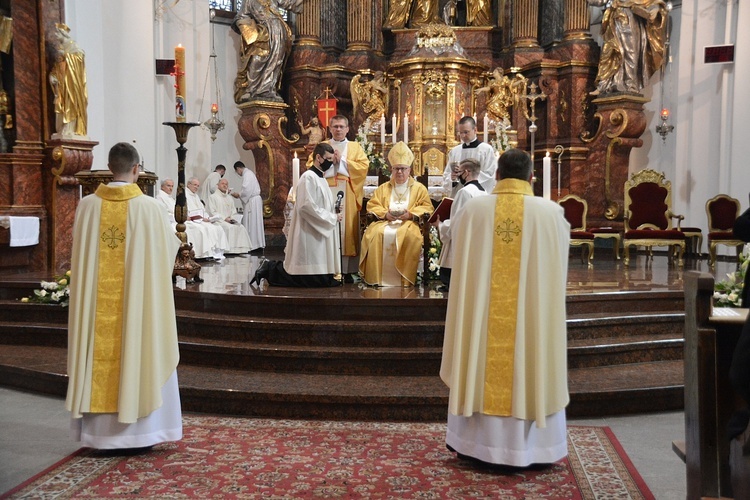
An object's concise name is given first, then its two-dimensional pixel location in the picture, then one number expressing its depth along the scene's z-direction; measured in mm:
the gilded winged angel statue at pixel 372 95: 14016
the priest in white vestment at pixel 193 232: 11484
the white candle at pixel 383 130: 12031
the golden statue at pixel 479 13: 14656
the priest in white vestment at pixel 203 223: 12062
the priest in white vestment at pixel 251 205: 13930
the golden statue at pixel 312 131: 13733
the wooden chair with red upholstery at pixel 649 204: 11594
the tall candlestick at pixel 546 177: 6071
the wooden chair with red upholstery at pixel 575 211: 11992
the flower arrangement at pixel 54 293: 7504
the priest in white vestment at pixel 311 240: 7488
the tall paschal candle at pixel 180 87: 7610
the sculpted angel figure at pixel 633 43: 13234
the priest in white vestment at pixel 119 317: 4402
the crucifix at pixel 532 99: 13523
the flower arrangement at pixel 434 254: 8344
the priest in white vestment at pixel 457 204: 6895
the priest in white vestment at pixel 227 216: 13338
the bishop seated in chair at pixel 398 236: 7902
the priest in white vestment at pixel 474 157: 8336
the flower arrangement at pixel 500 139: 12446
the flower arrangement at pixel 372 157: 10762
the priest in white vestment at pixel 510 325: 4141
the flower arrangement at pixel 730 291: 6447
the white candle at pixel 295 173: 8031
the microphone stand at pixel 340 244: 7879
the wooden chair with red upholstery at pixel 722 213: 11086
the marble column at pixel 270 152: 14523
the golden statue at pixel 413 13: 14539
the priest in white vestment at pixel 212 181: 13648
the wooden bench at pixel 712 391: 3318
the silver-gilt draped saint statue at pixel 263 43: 14445
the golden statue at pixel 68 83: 9609
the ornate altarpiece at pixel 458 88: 13078
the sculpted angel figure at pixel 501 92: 13875
